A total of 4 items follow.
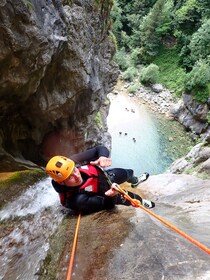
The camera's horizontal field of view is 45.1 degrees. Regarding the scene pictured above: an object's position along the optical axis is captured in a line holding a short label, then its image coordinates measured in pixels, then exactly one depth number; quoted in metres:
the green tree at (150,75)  41.09
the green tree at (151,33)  47.06
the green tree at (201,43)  40.03
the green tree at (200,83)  33.50
